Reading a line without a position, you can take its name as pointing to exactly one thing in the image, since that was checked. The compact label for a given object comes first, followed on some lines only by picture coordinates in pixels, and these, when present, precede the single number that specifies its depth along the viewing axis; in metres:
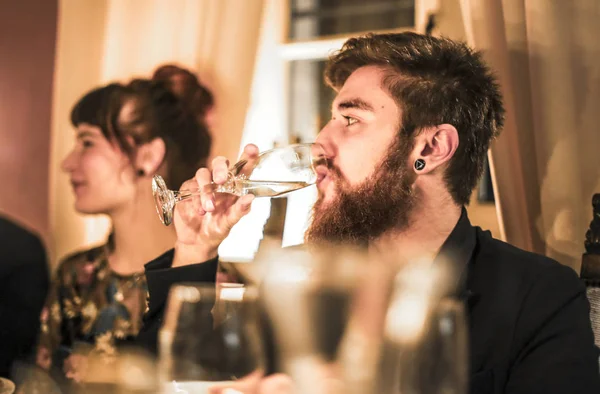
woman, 1.80
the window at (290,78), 1.74
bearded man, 1.16
